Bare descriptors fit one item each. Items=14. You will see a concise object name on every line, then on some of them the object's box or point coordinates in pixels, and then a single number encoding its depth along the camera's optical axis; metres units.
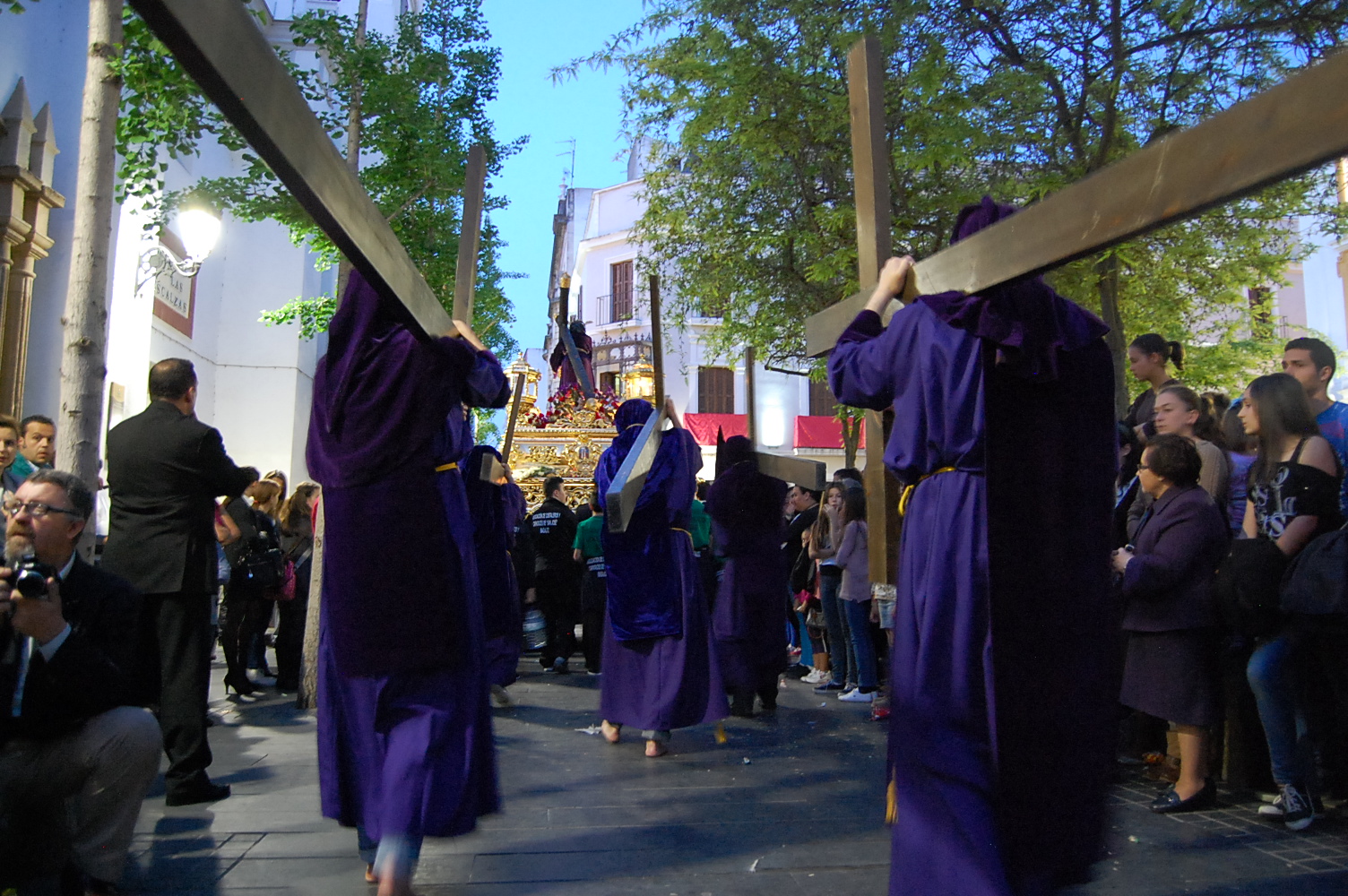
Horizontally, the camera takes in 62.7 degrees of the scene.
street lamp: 9.69
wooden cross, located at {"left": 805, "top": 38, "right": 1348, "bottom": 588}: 1.60
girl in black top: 4.45
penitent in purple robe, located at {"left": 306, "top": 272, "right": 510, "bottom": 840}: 3.56
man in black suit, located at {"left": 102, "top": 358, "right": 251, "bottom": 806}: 4.79
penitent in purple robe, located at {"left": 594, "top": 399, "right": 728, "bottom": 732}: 6.46
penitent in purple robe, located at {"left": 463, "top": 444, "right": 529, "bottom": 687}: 7.24
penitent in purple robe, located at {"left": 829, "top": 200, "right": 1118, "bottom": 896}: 2.80
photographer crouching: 3.22
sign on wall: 16.11
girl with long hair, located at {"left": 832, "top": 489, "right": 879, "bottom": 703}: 8.19
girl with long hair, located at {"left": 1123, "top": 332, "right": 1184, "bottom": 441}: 6.14
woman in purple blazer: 4.66
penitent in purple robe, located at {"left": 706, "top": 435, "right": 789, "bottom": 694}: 7.64
